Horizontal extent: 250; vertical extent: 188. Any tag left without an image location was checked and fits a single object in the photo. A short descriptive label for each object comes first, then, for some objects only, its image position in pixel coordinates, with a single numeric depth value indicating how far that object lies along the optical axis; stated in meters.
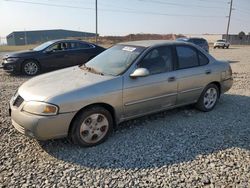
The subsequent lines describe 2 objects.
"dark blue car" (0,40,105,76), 9.90
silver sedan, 3.61
